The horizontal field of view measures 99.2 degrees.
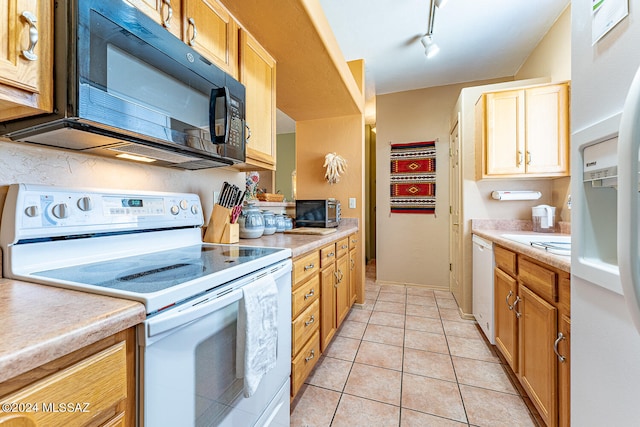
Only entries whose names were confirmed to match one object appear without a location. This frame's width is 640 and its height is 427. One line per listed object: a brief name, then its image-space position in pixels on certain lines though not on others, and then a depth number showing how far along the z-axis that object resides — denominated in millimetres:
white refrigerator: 659
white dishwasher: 2029
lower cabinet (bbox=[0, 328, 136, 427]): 403
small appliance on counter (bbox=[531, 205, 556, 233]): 2262
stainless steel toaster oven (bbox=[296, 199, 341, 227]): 2484
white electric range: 635
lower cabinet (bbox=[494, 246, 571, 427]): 1104
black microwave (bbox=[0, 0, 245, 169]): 729
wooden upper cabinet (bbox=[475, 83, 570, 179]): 2176
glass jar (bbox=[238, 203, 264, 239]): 1675
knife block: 1480
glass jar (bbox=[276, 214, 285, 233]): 2096
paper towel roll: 2465
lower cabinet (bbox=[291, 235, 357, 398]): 1399
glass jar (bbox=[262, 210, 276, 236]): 1951
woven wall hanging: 3619
